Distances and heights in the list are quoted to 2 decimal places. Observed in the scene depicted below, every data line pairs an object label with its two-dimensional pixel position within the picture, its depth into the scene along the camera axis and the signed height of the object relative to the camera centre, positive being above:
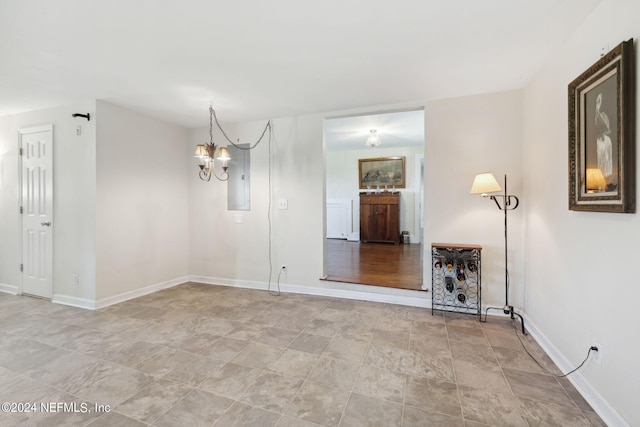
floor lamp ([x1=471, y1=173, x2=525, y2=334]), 2.61 +0.15
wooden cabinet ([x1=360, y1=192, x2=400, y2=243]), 6.68 -0.09
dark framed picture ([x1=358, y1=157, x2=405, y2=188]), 6.93 +1.06
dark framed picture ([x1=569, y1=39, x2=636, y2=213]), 1.40 +0.45
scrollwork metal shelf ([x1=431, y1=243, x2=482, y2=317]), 2.96 -0.72
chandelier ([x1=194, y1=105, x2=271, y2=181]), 3.01 +0.66
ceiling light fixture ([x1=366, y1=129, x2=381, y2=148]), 5.28 +1.50
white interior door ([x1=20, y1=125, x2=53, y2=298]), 3.47 +0.04
